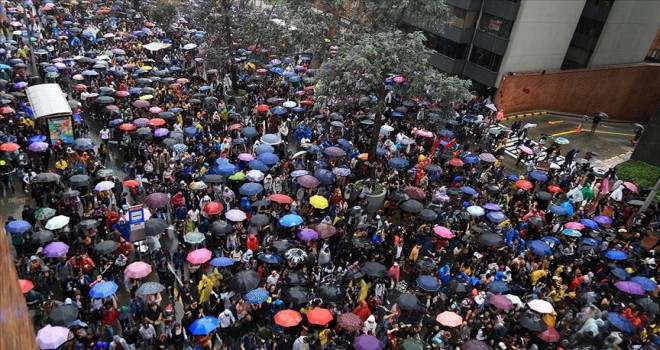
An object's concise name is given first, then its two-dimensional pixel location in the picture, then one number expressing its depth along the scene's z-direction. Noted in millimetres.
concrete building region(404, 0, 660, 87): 34219
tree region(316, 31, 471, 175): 19406
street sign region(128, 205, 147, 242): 15148
